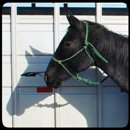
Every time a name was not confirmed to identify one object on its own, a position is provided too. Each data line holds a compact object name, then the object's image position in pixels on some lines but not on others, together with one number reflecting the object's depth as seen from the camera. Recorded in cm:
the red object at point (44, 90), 324
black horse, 293
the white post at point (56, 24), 316
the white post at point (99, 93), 318
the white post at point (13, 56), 318
